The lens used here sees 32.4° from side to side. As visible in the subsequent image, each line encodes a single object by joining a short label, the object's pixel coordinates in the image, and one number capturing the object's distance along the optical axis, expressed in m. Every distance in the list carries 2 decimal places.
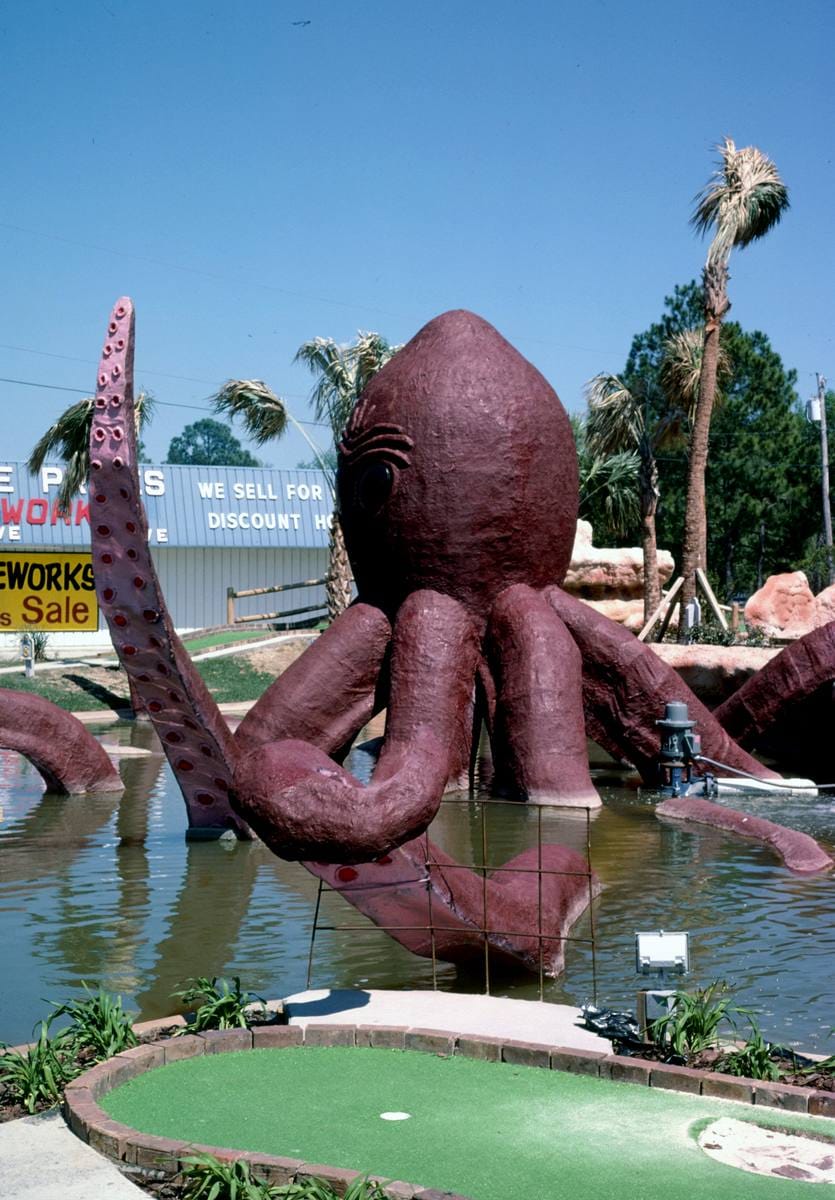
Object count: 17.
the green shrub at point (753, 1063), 5.24
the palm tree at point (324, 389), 24.97
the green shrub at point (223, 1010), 5.84
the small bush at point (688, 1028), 5.52
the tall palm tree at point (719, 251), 23.98
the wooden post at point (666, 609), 23.58
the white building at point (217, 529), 33.47
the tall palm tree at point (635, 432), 27.17
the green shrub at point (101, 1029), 5.52
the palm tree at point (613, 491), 34.81
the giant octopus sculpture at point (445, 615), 10.58
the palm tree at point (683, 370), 26.81
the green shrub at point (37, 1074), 5.08
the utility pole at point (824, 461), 36.88
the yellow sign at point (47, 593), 28.20
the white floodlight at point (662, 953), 6.21
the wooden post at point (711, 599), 22.59
